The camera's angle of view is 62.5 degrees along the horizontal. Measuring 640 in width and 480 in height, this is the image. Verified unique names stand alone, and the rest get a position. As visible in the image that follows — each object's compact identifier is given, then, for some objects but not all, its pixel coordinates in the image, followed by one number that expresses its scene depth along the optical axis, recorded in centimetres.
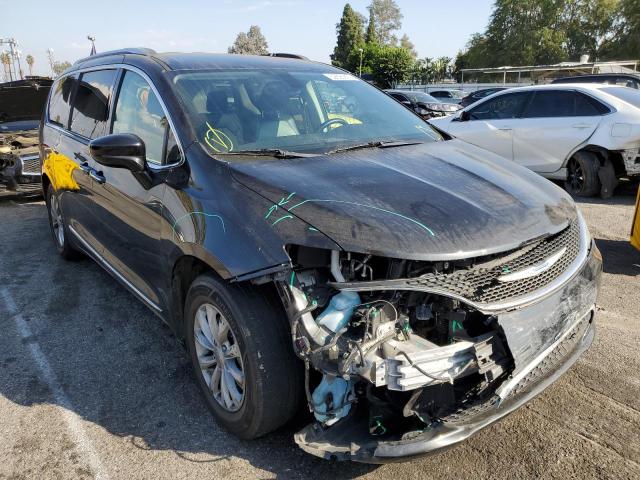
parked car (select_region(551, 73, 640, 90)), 1377
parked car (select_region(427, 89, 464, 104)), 2989
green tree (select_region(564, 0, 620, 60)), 6619
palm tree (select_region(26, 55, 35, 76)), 9288
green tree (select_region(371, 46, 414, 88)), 5478
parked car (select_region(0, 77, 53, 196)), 790
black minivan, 211
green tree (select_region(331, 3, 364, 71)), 8438
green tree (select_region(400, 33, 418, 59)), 10728
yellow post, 483
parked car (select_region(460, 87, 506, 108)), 2249
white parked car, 724
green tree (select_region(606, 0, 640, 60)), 6034
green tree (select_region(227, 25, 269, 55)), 10094
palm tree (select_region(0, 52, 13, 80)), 7060
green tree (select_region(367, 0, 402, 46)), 10156
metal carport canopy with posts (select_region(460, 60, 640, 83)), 2972
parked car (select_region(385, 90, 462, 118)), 1752
